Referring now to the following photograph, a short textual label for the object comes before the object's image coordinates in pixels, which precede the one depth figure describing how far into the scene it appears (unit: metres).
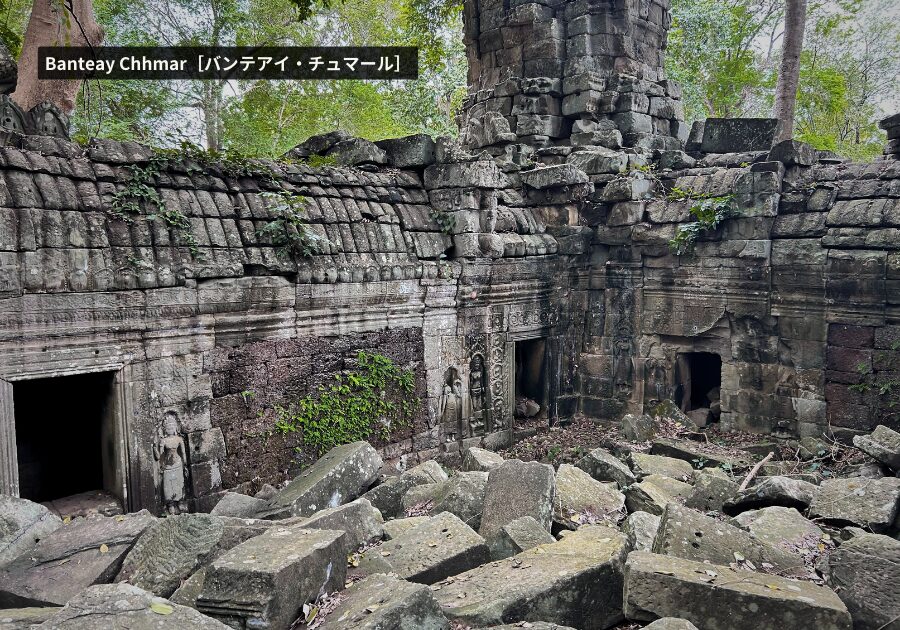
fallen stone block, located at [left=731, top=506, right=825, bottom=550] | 4.36
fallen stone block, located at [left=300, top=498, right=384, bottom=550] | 4.42
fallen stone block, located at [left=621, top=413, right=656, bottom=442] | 8.53
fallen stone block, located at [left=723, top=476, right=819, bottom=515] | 5.11
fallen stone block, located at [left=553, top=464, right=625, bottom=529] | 5.20
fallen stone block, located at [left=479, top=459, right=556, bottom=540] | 4.83
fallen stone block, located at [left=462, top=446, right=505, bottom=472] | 6.62
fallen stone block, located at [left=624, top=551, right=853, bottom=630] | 3.13
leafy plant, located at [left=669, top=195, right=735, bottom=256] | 8.59
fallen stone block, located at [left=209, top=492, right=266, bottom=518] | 5.50
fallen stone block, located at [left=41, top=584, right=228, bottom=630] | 2.79
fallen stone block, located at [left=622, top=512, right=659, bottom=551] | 4.36
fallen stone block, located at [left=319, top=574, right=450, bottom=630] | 3.12
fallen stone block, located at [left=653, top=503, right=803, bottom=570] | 3.90
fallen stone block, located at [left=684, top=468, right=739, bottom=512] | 5.46
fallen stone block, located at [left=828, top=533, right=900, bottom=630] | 3.37
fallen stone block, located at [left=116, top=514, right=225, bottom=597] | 3.76
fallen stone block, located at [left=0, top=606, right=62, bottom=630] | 3.02
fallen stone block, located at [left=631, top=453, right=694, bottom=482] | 6.77
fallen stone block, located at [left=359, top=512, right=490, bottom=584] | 4.05
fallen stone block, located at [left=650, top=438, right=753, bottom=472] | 7.30
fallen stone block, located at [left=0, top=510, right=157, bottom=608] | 3.63
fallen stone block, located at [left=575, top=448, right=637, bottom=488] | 6.47
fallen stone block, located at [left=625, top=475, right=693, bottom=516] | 5.33
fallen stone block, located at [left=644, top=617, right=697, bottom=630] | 2.95
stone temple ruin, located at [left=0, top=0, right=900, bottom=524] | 5.72
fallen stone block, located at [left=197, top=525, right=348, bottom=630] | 3.30
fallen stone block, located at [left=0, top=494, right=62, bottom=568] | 3.99
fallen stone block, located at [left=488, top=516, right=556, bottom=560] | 4.30
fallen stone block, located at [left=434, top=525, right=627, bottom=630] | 3.44
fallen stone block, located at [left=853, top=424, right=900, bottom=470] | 5.91
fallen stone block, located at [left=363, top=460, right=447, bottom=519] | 5.69
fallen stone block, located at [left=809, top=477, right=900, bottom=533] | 4.66
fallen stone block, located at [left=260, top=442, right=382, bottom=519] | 5.26
